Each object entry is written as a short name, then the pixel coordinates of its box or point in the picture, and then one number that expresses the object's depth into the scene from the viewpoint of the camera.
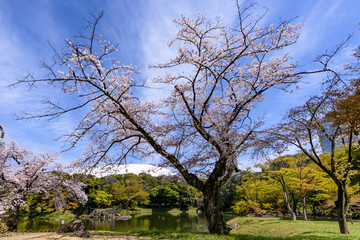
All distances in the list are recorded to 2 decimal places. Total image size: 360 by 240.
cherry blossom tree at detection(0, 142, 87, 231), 11.13
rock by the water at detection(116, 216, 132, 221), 27.26
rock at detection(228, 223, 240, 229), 18.59
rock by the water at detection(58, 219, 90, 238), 9.64
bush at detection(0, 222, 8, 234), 9.99
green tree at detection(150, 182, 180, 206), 41.78
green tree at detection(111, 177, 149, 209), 34.90
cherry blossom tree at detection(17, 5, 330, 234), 7.45
